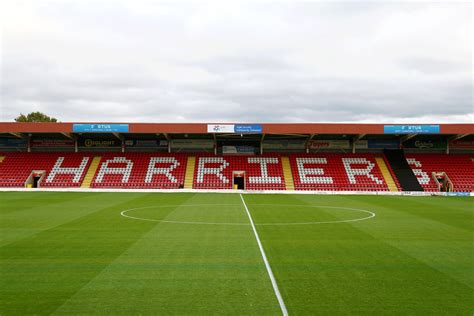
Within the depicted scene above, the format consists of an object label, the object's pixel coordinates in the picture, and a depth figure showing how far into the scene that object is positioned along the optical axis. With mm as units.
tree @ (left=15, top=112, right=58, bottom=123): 83019
